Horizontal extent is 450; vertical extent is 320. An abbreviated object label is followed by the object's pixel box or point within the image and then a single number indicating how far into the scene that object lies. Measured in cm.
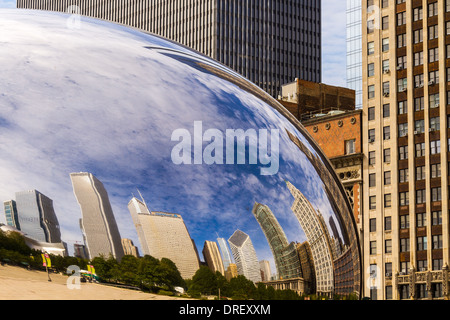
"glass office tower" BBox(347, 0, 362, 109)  12038
